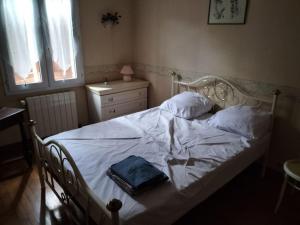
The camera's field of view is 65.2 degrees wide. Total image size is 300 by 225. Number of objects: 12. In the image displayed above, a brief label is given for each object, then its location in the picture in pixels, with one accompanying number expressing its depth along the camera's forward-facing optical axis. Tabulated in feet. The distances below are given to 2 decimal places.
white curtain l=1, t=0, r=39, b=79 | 9.16
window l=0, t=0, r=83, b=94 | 9.33
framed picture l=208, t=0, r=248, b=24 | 8.23
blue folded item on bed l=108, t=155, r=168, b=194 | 5.03
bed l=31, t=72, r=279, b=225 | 4.88
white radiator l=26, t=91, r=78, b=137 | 10.42
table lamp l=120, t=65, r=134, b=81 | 12.37
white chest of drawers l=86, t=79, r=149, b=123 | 11.14
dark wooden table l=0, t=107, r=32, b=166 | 8.34
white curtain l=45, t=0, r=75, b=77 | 10.18
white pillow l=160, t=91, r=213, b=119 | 9.26
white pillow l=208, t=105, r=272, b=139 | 7.54
